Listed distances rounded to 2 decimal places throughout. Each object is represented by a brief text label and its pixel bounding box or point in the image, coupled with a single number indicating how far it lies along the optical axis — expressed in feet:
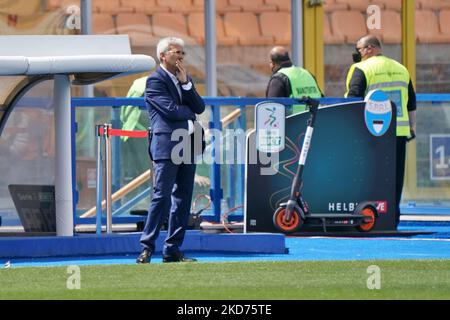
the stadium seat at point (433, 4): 72.18
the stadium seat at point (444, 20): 72.43
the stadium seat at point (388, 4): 71.36
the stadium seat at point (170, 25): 68.23
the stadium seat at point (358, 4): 71.10
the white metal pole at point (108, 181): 48.62
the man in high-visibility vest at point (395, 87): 54.80
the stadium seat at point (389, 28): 71.56
